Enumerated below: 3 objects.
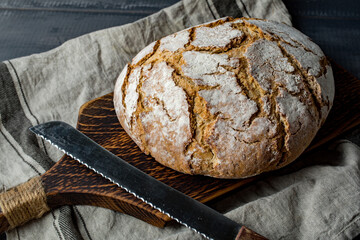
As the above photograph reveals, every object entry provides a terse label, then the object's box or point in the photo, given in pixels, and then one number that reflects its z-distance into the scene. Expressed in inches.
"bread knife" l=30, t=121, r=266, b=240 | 27.7
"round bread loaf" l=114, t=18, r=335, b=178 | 28.2
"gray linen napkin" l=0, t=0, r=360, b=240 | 29.0
